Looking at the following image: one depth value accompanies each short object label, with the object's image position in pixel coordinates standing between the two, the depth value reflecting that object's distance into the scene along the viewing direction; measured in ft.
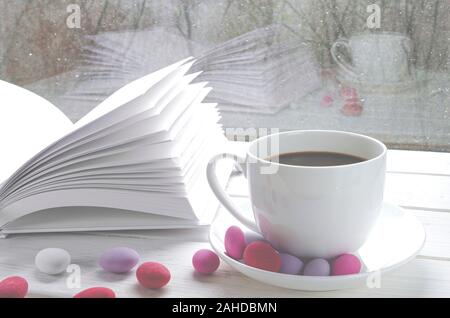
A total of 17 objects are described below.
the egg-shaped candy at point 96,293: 1.63
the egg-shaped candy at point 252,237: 1.91
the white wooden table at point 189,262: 1.71
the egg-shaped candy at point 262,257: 1.71
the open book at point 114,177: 2.02
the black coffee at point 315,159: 1.94
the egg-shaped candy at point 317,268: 1.69
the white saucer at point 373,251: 1.62
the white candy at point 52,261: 1.81
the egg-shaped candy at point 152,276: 1.73
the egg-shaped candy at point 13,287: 1.68
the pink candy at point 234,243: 1.81
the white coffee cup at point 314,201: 1.69
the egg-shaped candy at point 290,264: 1.71
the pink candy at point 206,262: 1.80
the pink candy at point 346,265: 1.68
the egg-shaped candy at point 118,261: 1.81
